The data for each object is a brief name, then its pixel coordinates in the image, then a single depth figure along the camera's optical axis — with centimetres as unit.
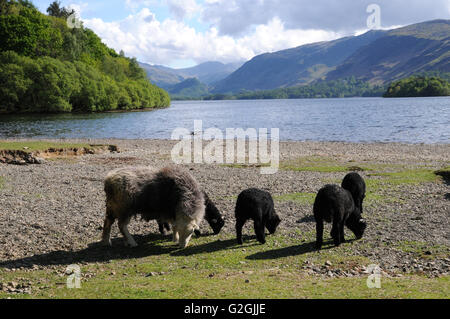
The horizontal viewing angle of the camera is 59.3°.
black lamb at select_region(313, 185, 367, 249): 1140
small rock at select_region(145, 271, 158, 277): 946
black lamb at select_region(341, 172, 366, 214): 1448
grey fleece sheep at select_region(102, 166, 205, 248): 1142
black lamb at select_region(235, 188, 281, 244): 1202
